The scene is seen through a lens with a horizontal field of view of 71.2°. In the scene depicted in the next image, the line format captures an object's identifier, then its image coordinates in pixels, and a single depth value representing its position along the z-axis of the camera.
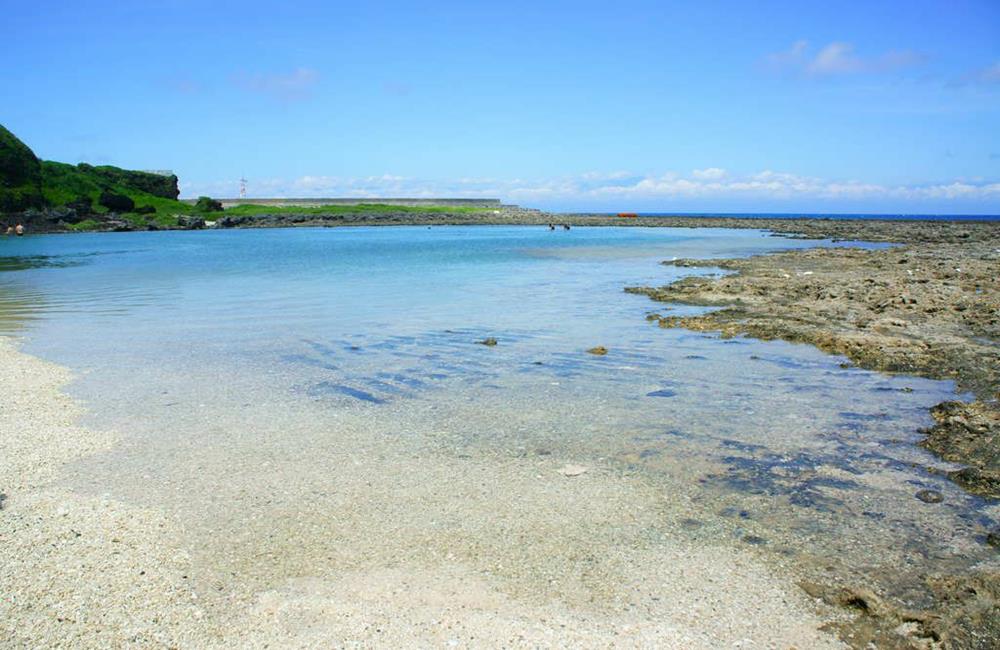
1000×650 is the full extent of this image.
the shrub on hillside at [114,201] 103.56
